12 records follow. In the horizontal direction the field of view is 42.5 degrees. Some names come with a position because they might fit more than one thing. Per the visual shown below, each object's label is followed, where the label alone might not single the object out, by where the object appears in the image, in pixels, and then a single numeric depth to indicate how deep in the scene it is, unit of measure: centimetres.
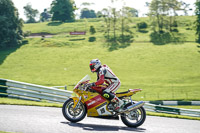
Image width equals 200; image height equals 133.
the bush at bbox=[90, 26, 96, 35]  8706
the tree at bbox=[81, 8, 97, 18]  19488
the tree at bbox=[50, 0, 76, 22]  11469
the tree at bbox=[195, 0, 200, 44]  6681
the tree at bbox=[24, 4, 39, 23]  15175
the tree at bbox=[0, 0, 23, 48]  6359
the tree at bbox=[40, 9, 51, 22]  19202
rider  887
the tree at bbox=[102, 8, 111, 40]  7925
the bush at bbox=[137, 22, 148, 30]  9062
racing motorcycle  884
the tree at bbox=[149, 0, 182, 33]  8499
